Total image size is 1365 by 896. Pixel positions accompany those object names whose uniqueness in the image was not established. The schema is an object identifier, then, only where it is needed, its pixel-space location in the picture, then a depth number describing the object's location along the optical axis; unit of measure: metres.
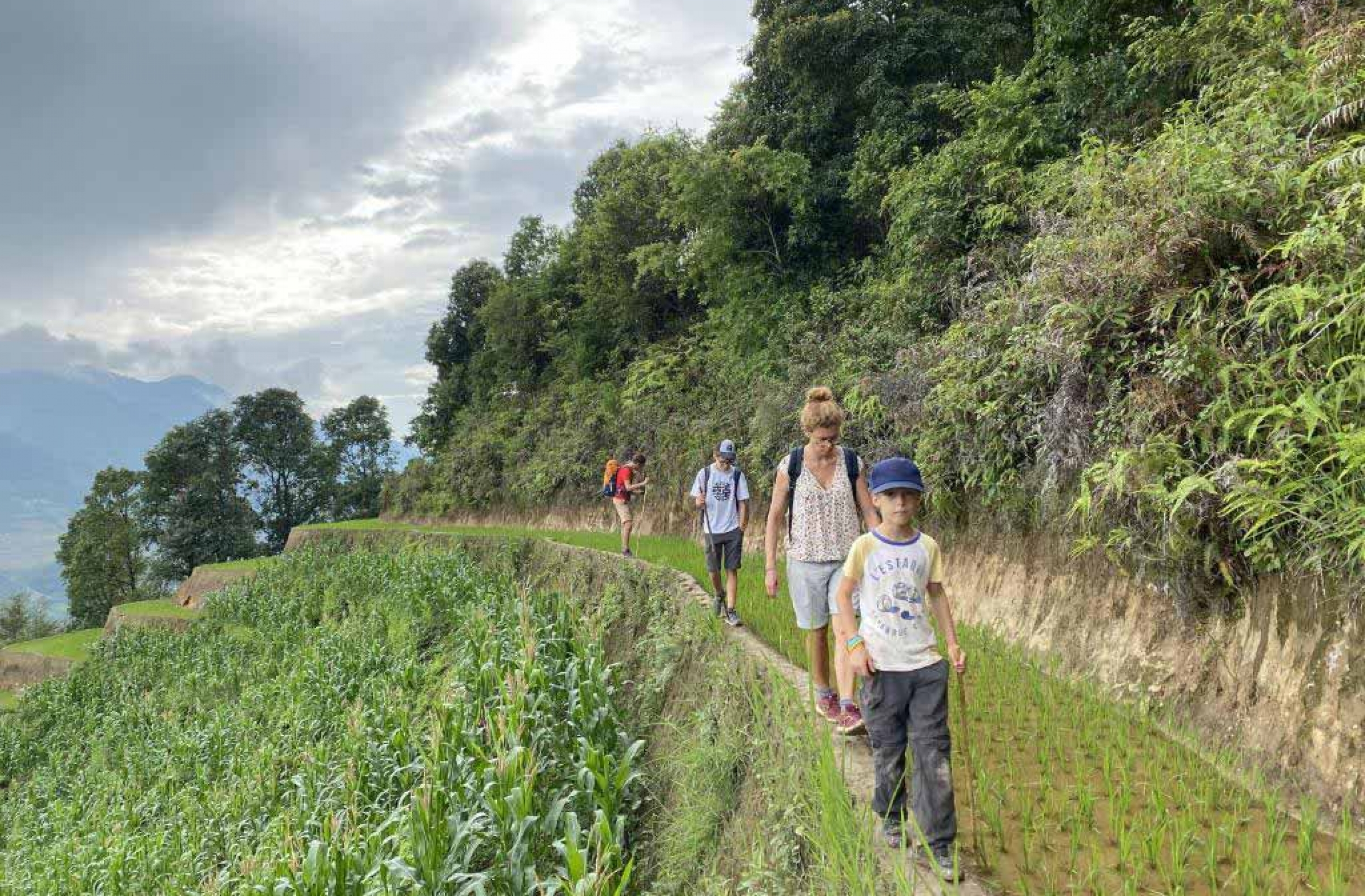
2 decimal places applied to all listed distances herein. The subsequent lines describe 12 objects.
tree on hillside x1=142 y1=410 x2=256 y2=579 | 42.38
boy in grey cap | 7.13
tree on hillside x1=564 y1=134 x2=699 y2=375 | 23.27
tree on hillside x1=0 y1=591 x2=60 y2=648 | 46.12
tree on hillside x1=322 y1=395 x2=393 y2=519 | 50.97
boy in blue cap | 3.05
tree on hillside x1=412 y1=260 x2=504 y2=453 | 37.62
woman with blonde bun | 4.43
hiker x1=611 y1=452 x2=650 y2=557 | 11.35
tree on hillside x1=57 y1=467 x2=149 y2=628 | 40.94
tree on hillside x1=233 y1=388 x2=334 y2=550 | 49.34
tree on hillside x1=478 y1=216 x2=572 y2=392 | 29.55
